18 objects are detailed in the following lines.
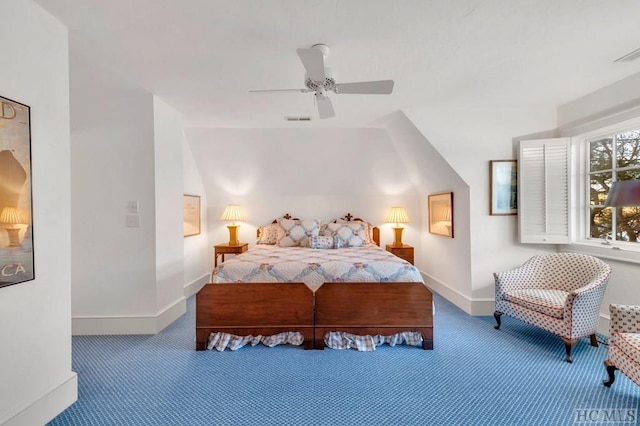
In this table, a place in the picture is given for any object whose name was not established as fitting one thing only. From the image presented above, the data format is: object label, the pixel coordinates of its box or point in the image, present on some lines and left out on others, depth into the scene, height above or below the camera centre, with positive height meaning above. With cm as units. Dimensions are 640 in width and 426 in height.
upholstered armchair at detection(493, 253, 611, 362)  241 -83
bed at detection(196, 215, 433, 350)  261 -92
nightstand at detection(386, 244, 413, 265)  426 -64
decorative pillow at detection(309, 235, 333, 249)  403 -46
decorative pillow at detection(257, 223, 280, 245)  454 -39
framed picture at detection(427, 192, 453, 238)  383 -7
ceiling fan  189 +92
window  275 +32
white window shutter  322 +20
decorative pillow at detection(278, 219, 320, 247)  429 -33
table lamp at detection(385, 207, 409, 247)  464 -14
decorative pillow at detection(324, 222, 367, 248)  414 -35
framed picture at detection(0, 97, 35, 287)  150 +9
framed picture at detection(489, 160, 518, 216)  338 +26
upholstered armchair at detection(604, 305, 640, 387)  179 -89
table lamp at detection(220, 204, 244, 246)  457 -10
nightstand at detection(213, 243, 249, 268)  435 -59
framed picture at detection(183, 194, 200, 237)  402 -6
